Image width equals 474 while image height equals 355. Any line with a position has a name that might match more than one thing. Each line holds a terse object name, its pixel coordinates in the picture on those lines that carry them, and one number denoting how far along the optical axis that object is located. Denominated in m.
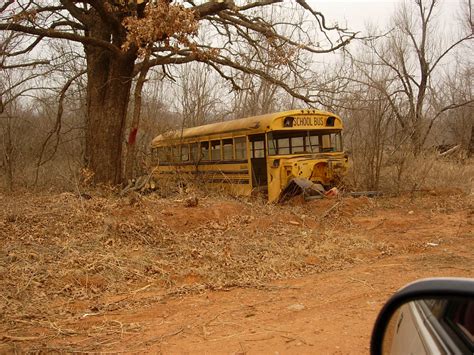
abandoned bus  11.55
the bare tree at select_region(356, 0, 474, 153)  22.90
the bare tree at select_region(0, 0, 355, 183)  10.59
